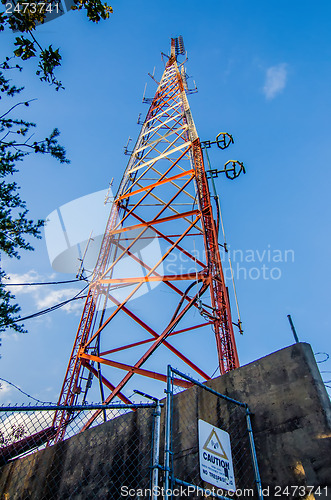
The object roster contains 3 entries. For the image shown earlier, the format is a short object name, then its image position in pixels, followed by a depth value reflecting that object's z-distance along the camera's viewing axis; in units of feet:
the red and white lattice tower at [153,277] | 28.81
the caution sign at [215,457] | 12.84
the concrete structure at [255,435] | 12.99
